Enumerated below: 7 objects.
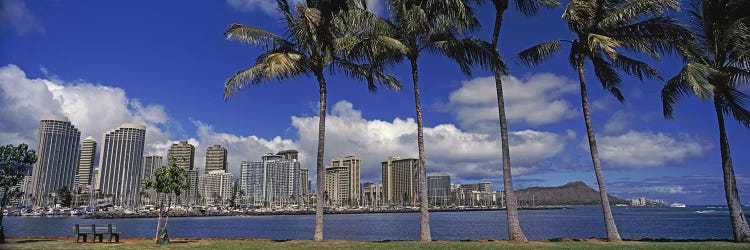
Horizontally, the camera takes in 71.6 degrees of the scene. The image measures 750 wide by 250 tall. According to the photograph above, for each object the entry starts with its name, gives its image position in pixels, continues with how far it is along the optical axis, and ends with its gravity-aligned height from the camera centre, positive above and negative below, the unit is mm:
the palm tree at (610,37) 19312 +6692
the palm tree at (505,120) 20188 +3597
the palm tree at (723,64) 18688 +5323
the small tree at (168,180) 23156 +1370
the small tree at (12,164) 21516 +1961
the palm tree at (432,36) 20266 +6965
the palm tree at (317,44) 20203 +6623
